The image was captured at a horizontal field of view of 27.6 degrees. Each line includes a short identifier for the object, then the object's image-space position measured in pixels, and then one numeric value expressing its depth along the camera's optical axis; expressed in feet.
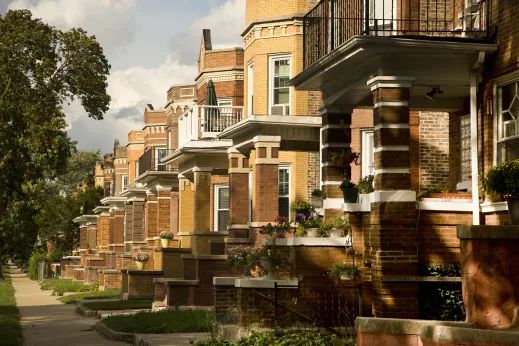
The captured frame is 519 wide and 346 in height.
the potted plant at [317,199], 74.13
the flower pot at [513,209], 50.90
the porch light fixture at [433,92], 60.75
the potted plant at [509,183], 50.78
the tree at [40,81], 108.06
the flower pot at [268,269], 62.59
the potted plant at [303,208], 71.15
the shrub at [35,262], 295.89
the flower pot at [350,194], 61.46
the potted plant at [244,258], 64.49
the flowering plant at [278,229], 68.18
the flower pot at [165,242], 134.31
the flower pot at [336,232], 61.62
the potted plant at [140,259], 138.62
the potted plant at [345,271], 58.80
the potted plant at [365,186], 61.26
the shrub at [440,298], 55.42
